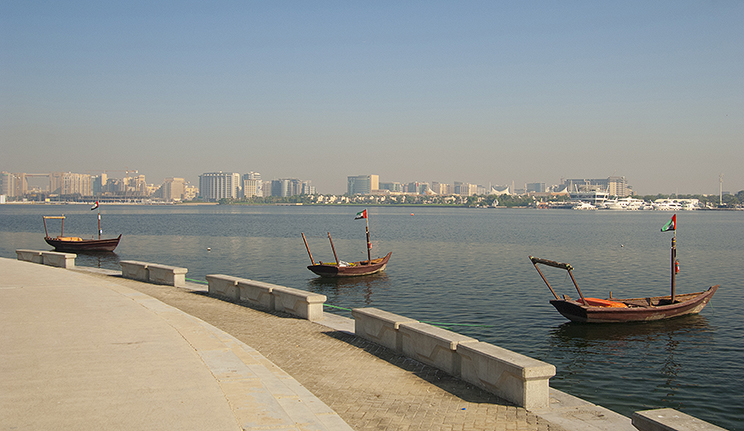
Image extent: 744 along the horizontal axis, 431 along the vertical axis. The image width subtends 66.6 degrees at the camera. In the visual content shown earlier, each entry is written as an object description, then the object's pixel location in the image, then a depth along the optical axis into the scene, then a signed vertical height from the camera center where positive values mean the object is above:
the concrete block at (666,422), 7.03 -2.82
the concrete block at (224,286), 19.91 -3.28
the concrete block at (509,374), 9.27 -3.00
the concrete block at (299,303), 16.39 -3.16
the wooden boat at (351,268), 39.14 -4.99
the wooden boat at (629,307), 23.95 -4.76
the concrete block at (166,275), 23.31 -3.35
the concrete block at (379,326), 12.79 -3.08
